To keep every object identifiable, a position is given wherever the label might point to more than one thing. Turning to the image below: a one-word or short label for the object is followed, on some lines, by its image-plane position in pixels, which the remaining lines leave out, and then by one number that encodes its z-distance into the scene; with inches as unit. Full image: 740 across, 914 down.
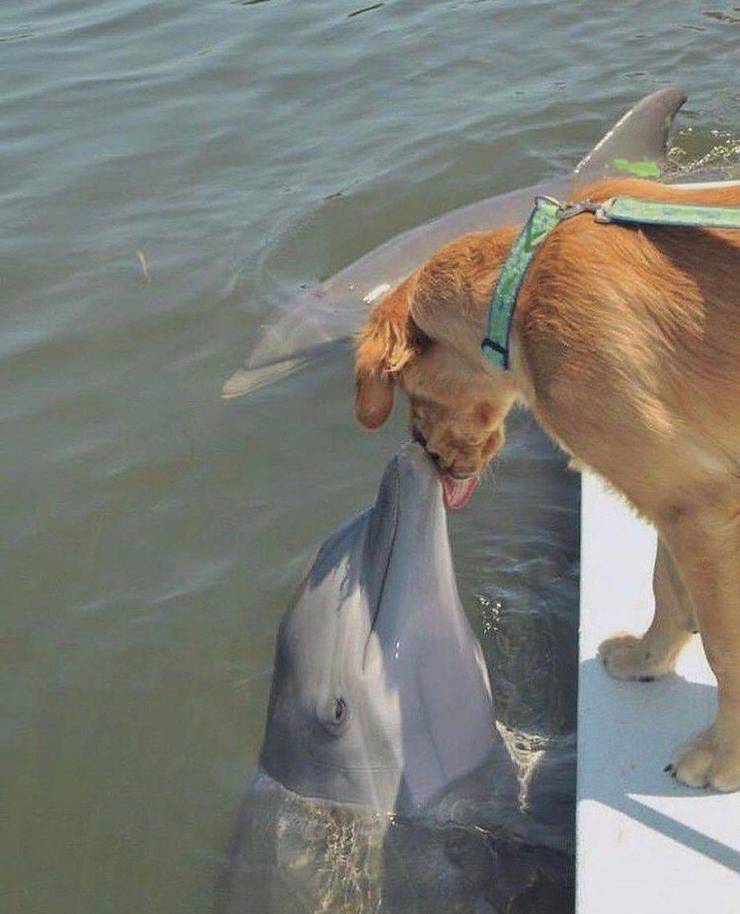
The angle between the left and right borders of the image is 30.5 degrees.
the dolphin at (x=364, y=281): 247.1
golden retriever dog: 109.2
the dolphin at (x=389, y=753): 142.5
